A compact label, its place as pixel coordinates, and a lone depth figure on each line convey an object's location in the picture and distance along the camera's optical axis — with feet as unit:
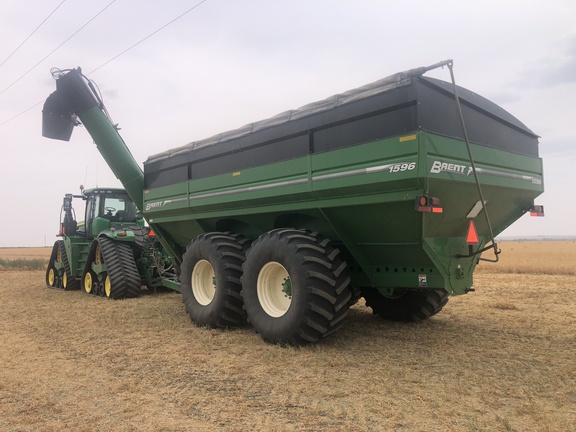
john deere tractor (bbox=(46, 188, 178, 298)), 32.63
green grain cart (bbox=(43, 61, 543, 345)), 14.55
